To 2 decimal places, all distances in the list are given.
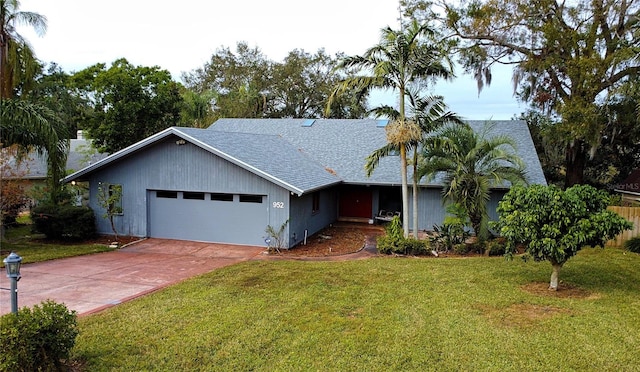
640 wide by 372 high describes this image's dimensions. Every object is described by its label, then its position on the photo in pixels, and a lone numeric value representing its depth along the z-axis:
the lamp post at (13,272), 5.07
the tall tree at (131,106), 25.27
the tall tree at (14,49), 14.92
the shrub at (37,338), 4.69
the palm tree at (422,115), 13.12
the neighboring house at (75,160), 22.81
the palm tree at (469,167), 13.04
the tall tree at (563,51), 14.89
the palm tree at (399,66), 12.55
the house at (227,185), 14.06
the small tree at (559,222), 7.83
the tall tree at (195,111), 28.47
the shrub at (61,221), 14.59
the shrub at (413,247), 12.94
